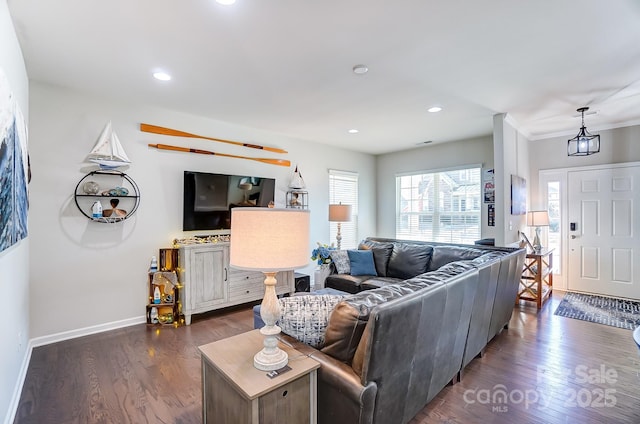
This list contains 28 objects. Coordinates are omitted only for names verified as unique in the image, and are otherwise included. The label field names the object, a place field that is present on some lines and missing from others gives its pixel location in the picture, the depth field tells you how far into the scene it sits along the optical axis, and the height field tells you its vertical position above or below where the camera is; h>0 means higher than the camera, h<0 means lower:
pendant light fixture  3.97 +0.96
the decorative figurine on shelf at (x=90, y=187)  3.31 +0.28
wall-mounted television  4.06 +0.24
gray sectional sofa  1.41 -0.72
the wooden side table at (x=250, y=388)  1.27 -0.78
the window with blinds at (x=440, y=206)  5.63 +0.18
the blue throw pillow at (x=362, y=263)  4.31 -0.69
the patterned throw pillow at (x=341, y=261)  4.33 -0.67
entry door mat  3.65 -1.25
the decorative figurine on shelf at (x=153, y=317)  3.66 -1.25
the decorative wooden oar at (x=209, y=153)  3.88 +0.87
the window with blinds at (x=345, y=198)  6.06 +0.35
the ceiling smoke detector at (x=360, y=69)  2.75 +1.34
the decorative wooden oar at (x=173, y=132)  3.76 +1.07
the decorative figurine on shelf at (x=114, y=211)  3.42 +0.02
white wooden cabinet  3.66 -0.86
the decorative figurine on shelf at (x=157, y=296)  3.64 -0.99
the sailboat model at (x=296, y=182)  5.19 +0.56
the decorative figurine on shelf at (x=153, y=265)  3.68 -0.63
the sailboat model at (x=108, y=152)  3.31 +0.68
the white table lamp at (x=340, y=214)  5.07 +0.01
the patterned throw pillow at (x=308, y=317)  1.72 -0.59
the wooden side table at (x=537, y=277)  4.20 -0.90
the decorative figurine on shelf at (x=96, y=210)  3.32 +0.03
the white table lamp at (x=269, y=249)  1.40 -0.16
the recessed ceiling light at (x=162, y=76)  2.88 +1.33
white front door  4.51 -0.23
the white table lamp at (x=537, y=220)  4.67 -0.07
